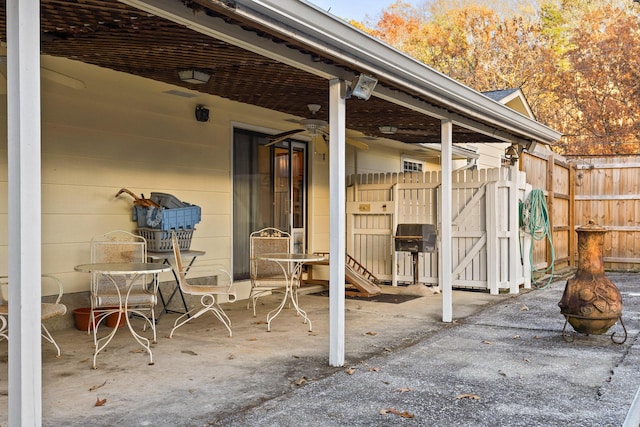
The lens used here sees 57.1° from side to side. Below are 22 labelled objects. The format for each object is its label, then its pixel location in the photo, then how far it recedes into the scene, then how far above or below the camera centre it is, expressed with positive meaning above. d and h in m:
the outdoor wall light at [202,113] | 6.19 +1.07
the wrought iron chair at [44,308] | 3.60 -0.59
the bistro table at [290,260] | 5.27 -0.41
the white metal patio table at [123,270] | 4.02 -0.39
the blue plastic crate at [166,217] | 5.36 -0.02
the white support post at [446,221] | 5.67 -0.07
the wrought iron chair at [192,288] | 4.76 -0.61
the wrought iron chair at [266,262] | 5.70 -0.47
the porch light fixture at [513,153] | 7.65 +0.80
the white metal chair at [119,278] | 4.25 -0.53
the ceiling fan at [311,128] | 6.33 +0.96
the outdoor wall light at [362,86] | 4.09 +0.90
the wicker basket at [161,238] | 5.40 -0.22
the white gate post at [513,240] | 7.81 -0.35
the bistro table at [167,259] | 5.38 -0.44
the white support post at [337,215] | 4.11 -0.01
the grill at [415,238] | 7.79 -0.32
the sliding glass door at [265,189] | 6.82 +0.31
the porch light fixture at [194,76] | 4.48 +1.07
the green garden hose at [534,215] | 8.10 -0.02
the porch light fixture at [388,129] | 6.98 +1.02
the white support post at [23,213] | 2.23 +0.01
